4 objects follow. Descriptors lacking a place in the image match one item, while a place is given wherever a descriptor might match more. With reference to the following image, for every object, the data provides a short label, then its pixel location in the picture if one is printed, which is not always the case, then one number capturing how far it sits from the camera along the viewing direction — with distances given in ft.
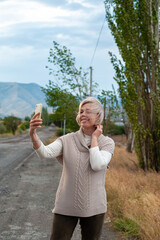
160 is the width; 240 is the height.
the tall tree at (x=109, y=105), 51.49
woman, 8.12
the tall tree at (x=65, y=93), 52.70
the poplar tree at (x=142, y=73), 32.53
